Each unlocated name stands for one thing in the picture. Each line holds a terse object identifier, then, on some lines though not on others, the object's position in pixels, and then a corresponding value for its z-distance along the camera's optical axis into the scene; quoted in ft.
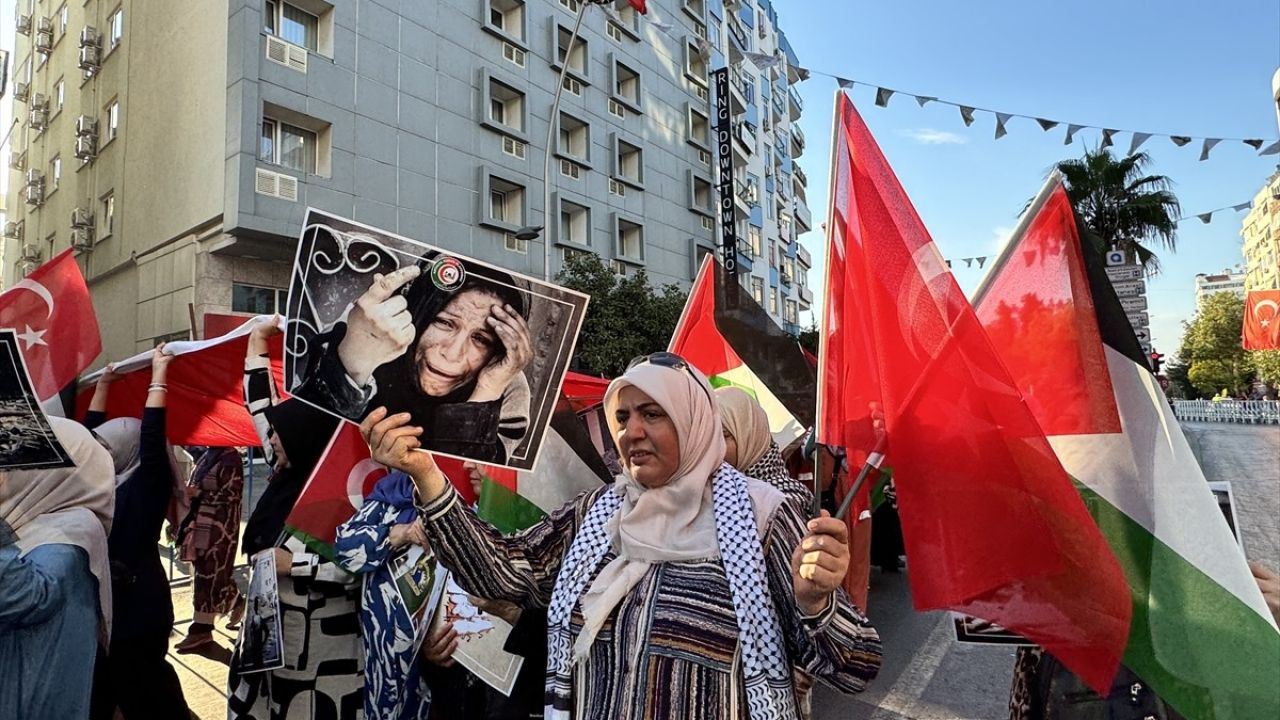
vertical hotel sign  84.07
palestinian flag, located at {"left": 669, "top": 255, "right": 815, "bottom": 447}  15.47
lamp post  48.55
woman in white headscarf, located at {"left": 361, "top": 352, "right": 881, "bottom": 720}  5.59
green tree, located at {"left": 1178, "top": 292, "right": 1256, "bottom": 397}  154.20
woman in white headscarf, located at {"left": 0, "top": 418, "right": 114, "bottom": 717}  7.24
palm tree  51.72
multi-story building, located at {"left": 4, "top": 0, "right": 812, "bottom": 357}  48.03
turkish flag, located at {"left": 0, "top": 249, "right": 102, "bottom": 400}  11.85
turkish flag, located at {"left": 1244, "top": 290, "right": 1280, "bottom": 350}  58.39
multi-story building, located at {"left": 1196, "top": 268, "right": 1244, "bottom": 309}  429.79
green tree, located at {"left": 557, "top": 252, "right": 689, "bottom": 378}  59.36
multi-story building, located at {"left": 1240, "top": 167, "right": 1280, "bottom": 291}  252.01
